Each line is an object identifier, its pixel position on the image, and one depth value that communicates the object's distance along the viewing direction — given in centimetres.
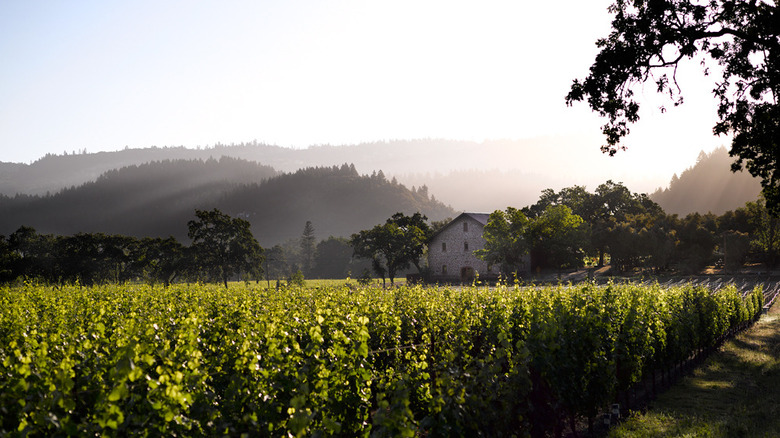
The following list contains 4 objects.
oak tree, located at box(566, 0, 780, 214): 1327
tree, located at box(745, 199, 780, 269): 5484
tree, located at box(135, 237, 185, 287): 6731
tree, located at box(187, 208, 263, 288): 6456
